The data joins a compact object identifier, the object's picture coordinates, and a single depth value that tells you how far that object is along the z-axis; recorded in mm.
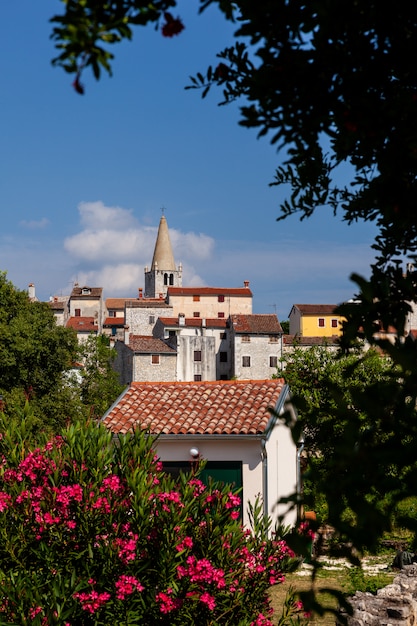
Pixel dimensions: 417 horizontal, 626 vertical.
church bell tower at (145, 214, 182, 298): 128125
